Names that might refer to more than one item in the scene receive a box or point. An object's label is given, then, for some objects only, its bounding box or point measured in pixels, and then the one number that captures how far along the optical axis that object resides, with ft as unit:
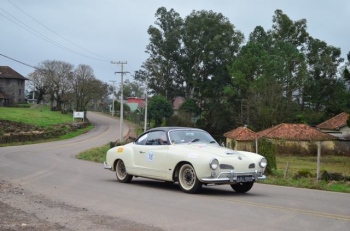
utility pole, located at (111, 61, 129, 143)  194.34
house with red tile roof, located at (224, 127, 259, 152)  196.19
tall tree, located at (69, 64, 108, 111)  299.79
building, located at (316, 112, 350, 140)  225.76
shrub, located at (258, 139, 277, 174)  68.15
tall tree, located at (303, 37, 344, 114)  270.24
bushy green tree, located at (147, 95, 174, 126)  262.26
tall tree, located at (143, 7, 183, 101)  282.77
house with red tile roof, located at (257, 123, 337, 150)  196.54
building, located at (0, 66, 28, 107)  337.93
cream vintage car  38.19
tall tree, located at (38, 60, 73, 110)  304.09
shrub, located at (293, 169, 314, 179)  59.75
